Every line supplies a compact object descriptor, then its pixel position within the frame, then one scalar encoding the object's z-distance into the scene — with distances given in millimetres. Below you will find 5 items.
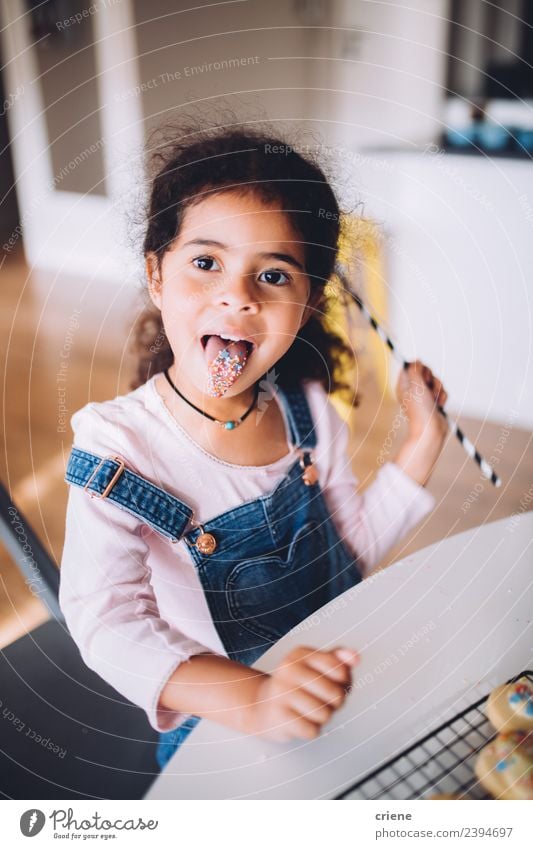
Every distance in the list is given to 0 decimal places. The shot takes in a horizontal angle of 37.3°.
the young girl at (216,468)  464
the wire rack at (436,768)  479
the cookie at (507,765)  492
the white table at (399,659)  475
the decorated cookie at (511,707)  511
